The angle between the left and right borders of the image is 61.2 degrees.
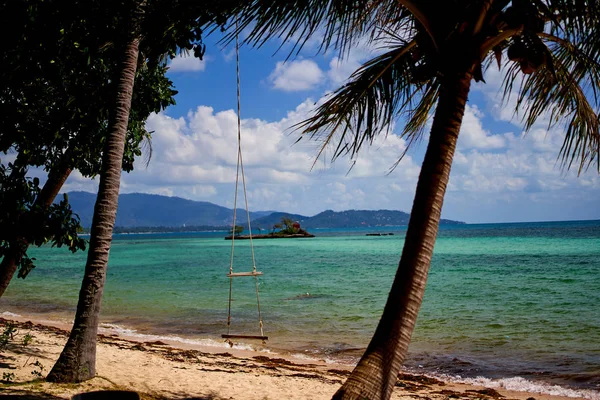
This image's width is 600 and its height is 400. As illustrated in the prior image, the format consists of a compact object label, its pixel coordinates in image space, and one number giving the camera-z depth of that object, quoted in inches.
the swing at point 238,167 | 221.0
